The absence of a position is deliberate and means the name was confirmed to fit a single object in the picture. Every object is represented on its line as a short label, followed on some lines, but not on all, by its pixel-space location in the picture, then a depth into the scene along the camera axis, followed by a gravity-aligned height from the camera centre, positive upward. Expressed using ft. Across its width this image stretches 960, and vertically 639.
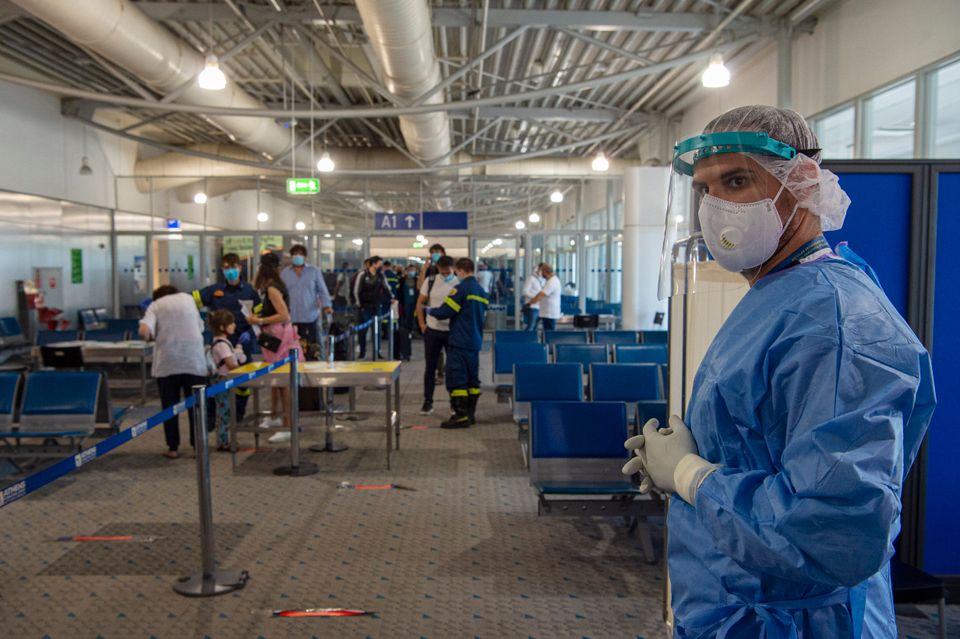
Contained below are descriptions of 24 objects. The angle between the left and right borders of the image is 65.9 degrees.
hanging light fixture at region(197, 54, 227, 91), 25.35 +7.14
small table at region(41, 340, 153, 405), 27.89 -2.58
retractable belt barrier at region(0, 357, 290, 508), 7.89 -2.16
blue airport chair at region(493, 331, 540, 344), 28.73 -2.02
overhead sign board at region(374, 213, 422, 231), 52.65 +4.51
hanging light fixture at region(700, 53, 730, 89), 25.95 +7.45
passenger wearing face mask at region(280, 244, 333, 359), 28.68 -0.20
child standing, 21.30 -1.85
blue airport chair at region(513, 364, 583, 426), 19.97 -2.69
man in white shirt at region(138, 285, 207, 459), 20.85 -1.69
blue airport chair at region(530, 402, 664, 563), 15.06 -3.28
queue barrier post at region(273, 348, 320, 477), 19.01 -4.12
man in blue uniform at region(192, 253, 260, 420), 24.49 -0.46
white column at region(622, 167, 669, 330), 41.45 +2.74
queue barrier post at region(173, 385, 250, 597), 12.29 -4.49
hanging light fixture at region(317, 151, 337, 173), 39.75 +6.41
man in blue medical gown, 3.51 -0.70
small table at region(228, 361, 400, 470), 19.31 -2.42
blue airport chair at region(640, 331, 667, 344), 28.66 -1.99
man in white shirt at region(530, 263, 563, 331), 38.88 -0.69
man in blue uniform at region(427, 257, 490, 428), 24.89 -1.80
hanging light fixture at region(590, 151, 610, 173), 39.88 +6.60
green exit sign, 42.05 +5.64
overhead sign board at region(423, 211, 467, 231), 52.75 +4.54
